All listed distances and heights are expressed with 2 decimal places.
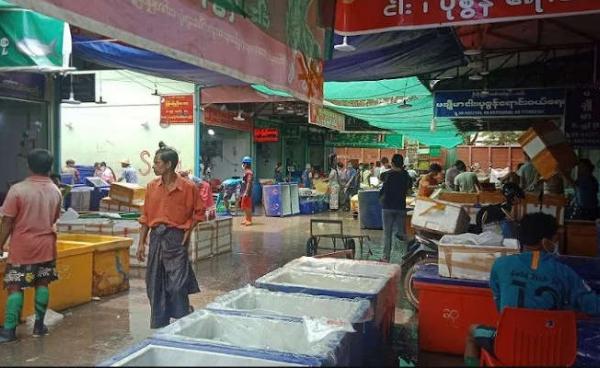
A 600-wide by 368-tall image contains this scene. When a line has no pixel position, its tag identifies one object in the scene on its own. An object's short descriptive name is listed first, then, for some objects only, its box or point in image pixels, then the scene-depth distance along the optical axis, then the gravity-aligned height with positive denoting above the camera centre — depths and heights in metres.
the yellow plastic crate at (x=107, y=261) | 6.49 -1.29
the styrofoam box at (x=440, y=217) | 6.09 -0.63
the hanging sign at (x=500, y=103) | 9.71 +1.14
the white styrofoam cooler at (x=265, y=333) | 2.46 -0.88
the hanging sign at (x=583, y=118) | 8.77 +0.77
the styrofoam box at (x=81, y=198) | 14.35 -1.09
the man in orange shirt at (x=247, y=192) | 13.74 -0.87
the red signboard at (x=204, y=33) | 2.25 +0.65
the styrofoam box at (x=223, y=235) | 9.70 -1.40
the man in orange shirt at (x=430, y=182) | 9.30 -0.36
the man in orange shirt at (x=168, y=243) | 4.71 -0.75
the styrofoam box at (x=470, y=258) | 4.37 -0.80
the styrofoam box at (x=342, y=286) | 3.65 -0.93
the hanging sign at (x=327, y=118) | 13.72 +1.28
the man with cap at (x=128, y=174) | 15.73 -0.46
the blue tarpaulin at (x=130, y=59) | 7.83 +1.52
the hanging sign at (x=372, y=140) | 30.28 +1.20
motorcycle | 6.19 -1.12
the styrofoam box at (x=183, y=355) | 1.85 -0.79
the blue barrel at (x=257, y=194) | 20.25 -1.32
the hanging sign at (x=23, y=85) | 9.93 +1.39
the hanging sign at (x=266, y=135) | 21.93 +1.03
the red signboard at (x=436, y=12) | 3.76 +1.13
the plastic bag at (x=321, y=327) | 2.61 -0.84
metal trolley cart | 7.41 -1.14
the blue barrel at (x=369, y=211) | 14.06 -1.31
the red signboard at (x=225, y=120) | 18.17 +1.46
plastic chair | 2.62 -0.86
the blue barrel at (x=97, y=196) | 15.45 -1.10
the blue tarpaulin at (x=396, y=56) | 5.98 +1.31
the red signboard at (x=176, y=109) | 15.20 +1.40
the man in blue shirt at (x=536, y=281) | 2.93 -0.66
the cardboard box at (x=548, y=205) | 6.98 -0.55
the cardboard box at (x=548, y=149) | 5.82 +0.16
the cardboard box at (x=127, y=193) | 10.60 -0.70
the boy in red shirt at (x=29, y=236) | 4.74 -0.71
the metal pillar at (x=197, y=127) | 13.18 +0.80
